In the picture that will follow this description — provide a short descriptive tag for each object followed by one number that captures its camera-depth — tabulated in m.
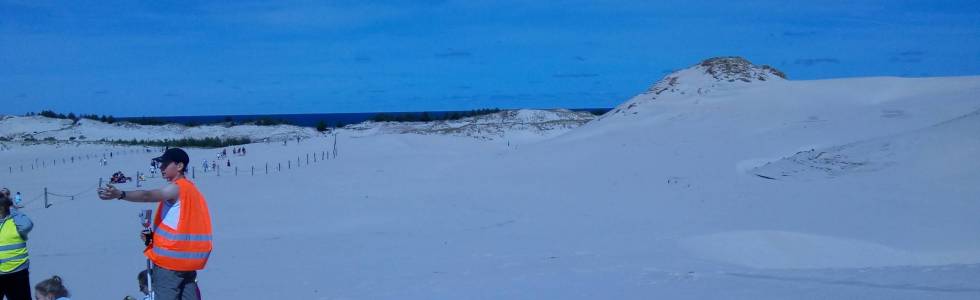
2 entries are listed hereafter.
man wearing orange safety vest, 4.86
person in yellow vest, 6.11
